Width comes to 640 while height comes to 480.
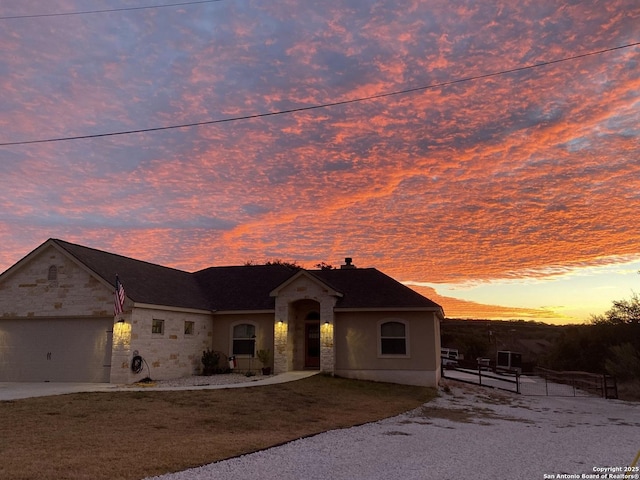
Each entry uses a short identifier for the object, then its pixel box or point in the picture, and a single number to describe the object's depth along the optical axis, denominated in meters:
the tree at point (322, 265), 63.95
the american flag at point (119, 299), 18.86
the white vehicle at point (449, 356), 39.06
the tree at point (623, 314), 37.44
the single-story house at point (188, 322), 20.47
